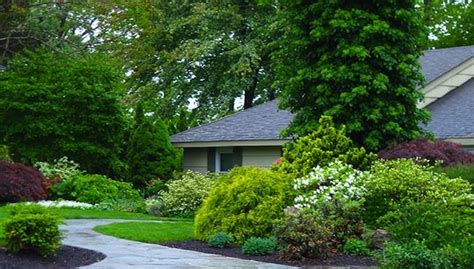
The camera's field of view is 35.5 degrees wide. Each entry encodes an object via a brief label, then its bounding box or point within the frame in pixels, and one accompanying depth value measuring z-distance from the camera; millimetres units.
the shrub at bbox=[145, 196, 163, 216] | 18891
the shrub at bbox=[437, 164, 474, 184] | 13094
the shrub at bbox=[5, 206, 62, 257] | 9859
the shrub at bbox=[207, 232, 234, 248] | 11734
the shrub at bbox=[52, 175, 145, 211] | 20594
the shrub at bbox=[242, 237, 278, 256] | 11016
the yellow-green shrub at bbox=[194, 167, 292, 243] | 12312
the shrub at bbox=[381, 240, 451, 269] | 8734
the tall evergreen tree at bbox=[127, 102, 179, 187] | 26016
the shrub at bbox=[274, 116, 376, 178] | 14234
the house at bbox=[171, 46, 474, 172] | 19859
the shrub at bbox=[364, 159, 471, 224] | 12141
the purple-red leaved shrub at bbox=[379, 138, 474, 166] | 14664
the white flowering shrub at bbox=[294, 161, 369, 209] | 12297
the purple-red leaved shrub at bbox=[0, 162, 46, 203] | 19500
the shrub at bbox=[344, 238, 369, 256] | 11078
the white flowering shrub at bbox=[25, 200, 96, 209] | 18892
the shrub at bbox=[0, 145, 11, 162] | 21781
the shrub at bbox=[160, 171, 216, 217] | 18328
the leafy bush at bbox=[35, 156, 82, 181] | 22094
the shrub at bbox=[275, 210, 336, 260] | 10562
